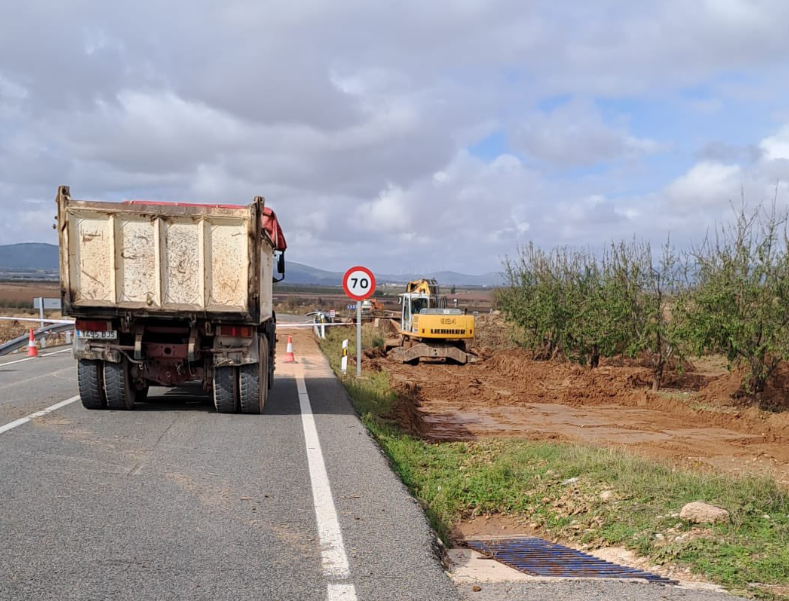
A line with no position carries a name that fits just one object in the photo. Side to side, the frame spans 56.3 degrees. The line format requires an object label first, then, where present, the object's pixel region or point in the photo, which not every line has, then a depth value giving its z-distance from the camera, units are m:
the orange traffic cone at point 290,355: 20.49
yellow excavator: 25.22
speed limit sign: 16.30
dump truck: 10.07
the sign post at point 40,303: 29.51
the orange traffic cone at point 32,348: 22.41
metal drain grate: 5.16
